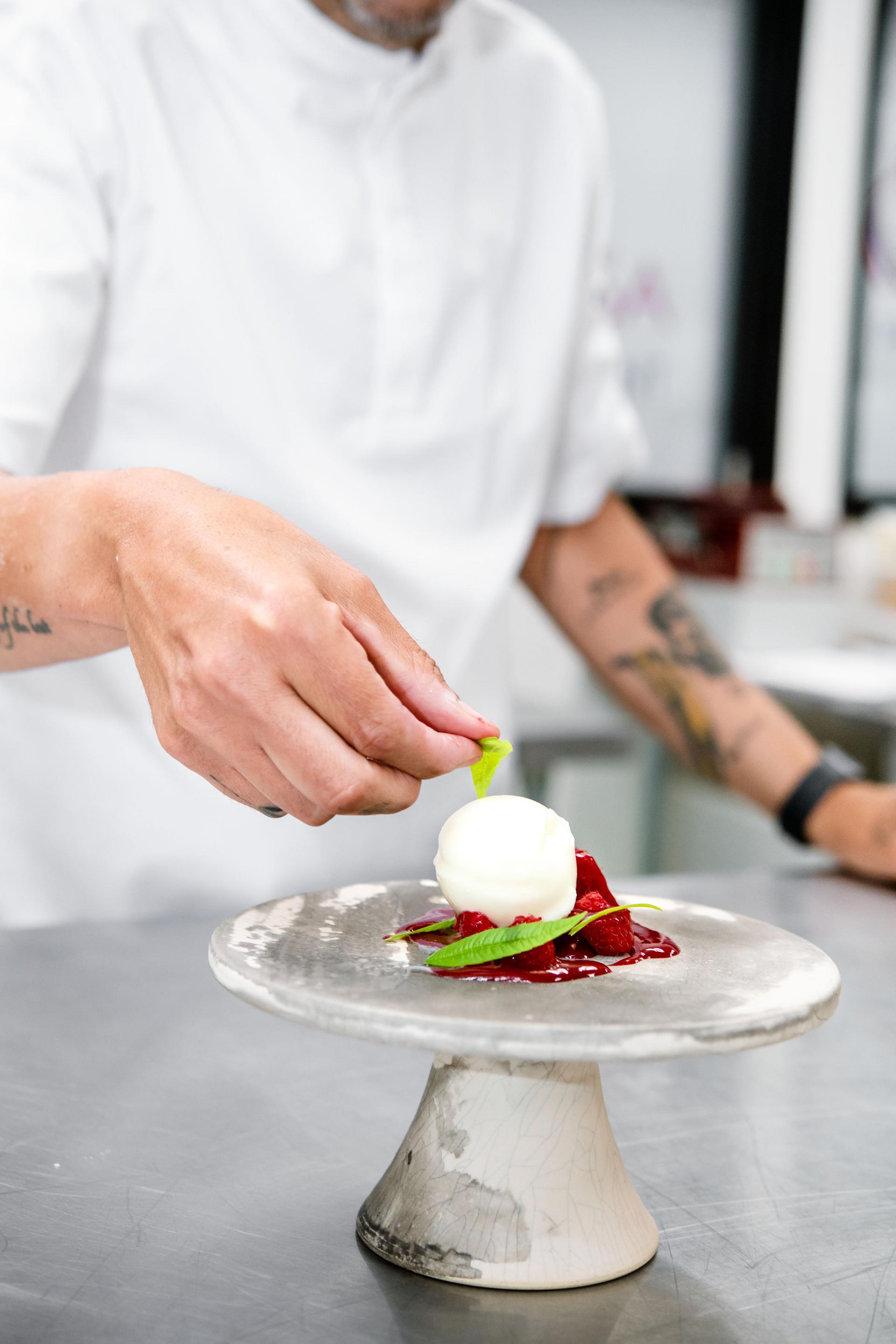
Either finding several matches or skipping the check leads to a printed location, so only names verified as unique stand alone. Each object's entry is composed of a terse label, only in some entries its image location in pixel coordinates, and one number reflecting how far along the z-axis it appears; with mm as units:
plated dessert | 779
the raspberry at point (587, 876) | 909
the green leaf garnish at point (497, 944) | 773
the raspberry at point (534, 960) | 785
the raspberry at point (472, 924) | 822
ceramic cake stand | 697
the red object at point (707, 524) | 3818
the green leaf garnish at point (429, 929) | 841
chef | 1346
